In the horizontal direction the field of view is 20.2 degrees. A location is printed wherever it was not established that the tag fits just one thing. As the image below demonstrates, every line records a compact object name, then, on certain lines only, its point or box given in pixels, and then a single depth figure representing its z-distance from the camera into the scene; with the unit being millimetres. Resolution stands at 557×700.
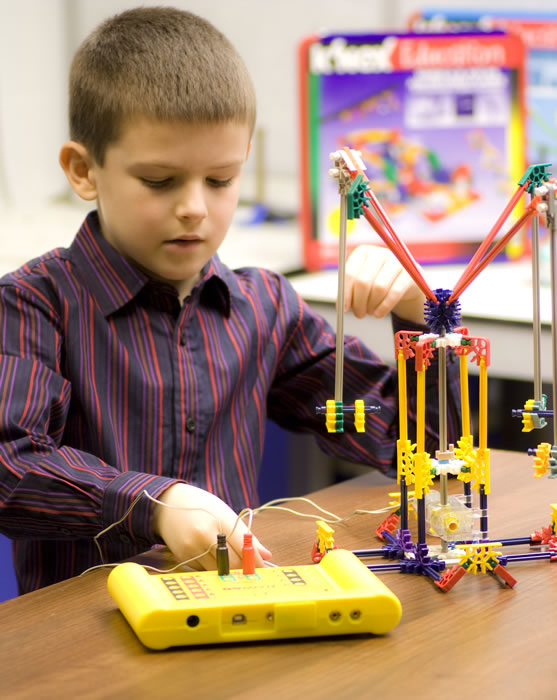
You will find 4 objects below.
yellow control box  1279
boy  1569
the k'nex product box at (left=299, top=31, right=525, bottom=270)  2760
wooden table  1221
